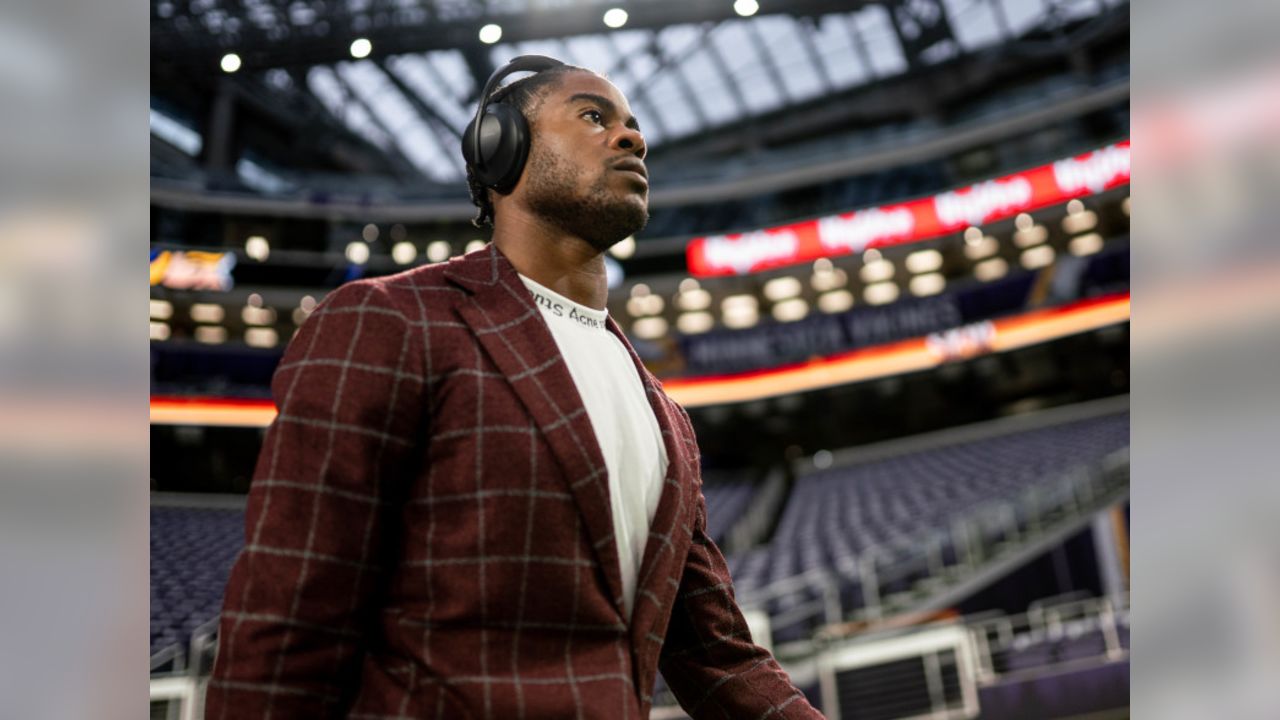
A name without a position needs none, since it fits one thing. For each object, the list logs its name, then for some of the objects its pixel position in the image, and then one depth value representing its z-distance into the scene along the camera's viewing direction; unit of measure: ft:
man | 3.36
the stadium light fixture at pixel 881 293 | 70.79
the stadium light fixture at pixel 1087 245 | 64.18
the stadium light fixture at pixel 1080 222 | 62.03
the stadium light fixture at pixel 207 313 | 68.39
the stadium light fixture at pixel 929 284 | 69.51
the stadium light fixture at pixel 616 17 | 53.36
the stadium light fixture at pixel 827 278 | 68.54
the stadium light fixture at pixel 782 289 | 71.31
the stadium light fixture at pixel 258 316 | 70.11
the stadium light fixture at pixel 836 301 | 71.82
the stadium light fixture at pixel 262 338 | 72.64
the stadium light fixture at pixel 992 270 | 67.82
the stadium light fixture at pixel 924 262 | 67.51
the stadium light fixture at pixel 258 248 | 68.64
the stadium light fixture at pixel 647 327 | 74.49
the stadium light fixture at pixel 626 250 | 72.95
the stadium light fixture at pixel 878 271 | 68.03
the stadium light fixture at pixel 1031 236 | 64.23
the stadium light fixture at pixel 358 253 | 71.82
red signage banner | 58.75
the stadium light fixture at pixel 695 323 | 75.36
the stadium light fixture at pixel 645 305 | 72.38
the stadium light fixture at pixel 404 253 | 72.53
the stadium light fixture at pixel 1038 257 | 65.67
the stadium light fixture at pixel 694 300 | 72.33
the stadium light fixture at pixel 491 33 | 52.75
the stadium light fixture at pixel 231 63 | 58.65
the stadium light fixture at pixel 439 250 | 71.82
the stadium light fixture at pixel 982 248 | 65.67
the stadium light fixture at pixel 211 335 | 71.15
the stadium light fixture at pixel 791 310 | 73.46
